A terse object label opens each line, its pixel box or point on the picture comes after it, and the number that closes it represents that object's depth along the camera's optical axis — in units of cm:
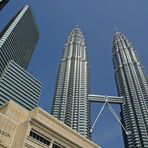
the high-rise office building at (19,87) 9508
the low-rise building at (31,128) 3971
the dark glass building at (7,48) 10424
